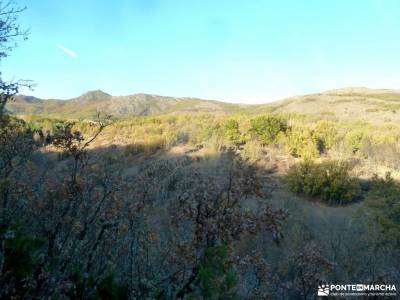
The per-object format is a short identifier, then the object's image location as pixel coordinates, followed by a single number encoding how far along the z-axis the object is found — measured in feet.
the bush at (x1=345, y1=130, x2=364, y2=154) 73.68
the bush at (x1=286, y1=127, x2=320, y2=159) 63.93
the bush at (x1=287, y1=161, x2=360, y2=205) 51.39
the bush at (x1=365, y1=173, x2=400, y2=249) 36.47
